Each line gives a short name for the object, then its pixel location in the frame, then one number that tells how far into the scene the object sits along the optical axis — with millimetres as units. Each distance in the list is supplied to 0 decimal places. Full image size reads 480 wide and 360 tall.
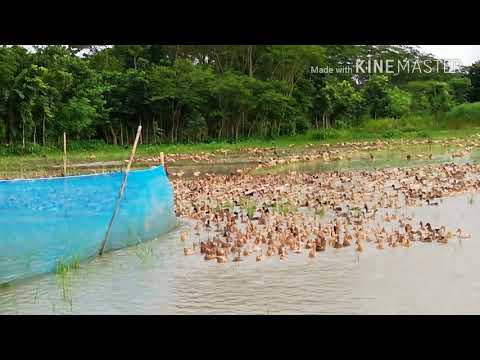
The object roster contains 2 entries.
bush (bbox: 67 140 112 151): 37406
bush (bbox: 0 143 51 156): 33000
